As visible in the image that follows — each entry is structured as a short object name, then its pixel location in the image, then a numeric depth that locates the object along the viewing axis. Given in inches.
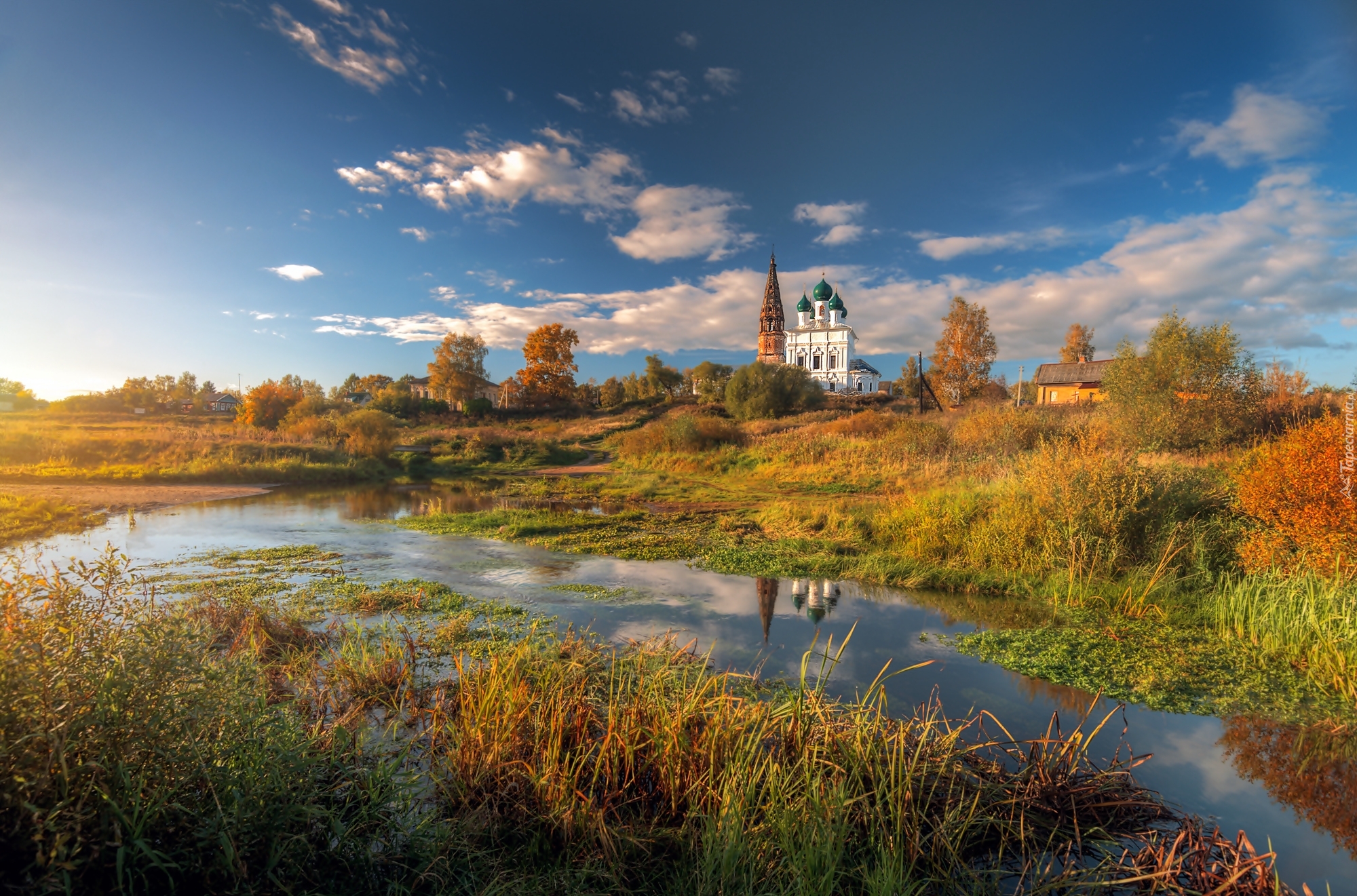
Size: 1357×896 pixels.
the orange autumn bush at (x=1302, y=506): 267.1
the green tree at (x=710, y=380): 2118.6
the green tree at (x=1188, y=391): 740.0
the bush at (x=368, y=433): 1145.4
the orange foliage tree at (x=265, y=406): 1598.2
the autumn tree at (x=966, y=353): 1881.2
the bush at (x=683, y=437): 1109.7
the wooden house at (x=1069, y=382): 1906.1
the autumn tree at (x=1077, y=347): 2182.9
